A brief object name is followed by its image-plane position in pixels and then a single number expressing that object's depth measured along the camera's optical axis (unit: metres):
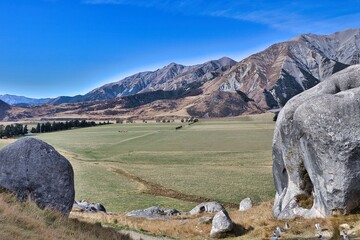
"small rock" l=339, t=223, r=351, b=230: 21.20
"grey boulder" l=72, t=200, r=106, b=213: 34.53
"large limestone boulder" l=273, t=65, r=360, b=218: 23.75
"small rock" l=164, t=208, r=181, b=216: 36.12
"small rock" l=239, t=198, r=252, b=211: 36.48
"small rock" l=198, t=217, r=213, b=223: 27.45
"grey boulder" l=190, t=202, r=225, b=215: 35.61
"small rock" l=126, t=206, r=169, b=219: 34.31
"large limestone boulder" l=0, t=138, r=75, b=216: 19.98
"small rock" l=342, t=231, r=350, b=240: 18.52
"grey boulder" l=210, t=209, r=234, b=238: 23.78
